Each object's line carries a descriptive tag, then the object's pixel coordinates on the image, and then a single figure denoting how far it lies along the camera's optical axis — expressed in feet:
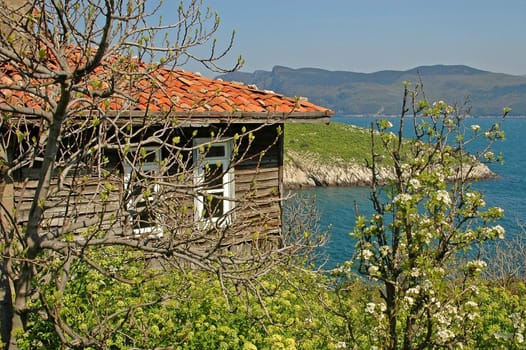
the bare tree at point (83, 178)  12.43
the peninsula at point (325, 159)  158.51
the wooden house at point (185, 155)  13.88
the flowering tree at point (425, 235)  16.25
